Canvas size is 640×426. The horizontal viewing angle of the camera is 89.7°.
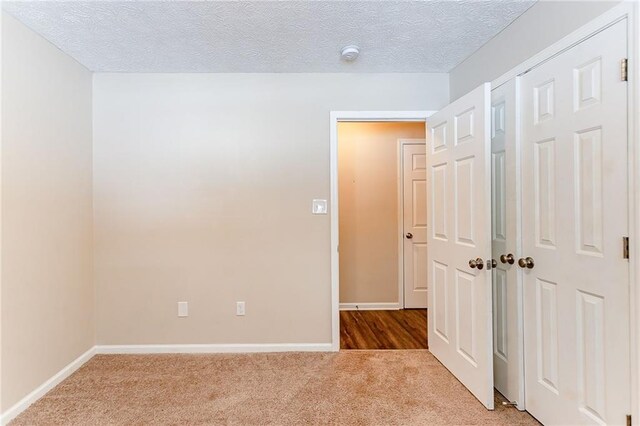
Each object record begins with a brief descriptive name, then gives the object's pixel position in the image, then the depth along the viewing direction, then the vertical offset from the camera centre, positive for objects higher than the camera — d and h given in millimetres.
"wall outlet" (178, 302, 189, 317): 2801 -847
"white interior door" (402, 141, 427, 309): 4086 -133
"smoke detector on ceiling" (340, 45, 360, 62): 2357 +1186
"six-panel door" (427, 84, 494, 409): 1975 -208
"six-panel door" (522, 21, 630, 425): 1399 -120
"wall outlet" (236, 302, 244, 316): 2816 -856
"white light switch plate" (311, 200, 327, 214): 2838 +44
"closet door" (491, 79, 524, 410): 1972 -249
